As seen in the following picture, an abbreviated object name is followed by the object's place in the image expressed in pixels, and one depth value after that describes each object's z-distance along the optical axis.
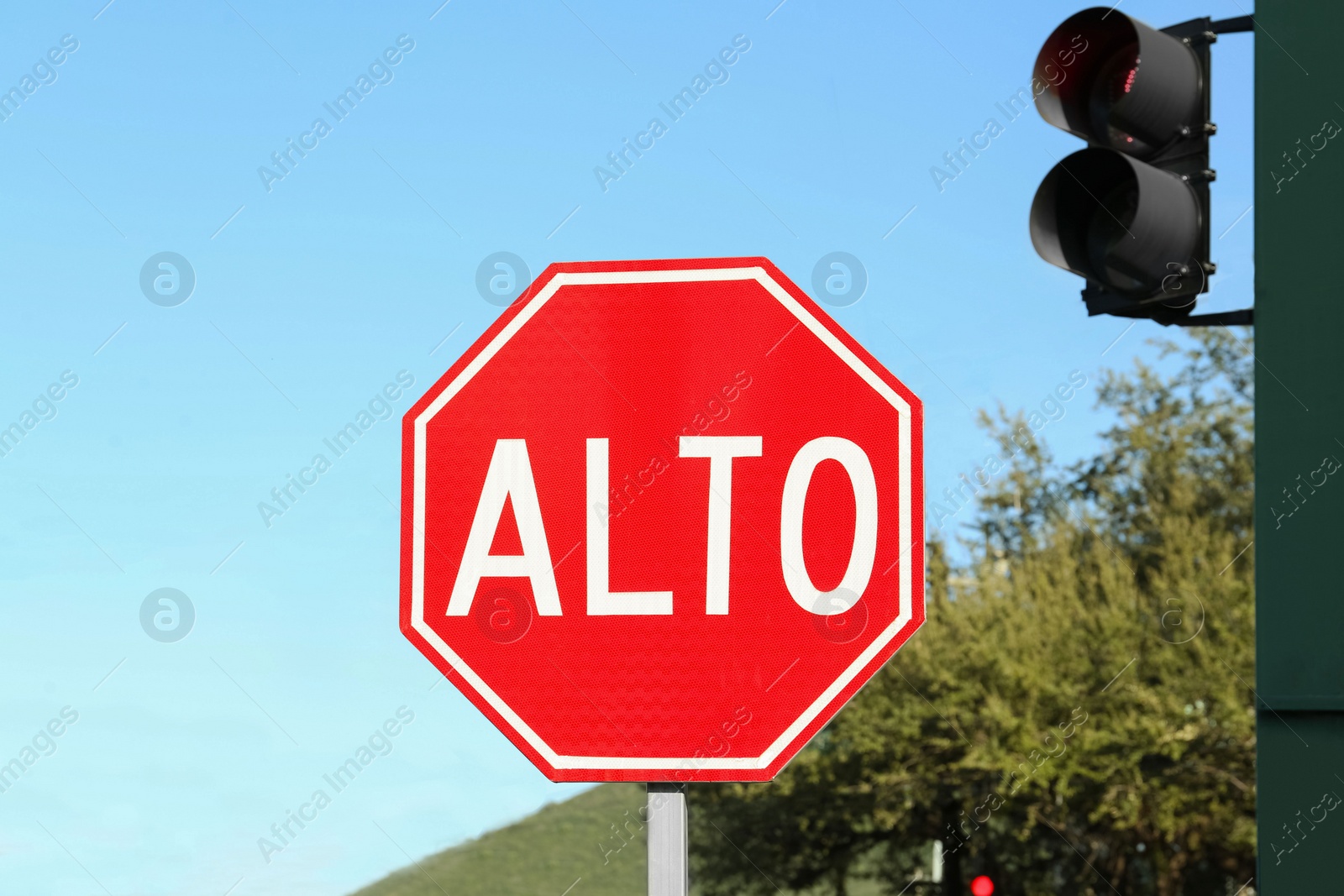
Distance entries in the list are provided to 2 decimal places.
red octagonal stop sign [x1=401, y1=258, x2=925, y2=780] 4.89
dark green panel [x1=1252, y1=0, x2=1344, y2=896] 6.33
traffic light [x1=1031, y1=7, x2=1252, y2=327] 6.21
